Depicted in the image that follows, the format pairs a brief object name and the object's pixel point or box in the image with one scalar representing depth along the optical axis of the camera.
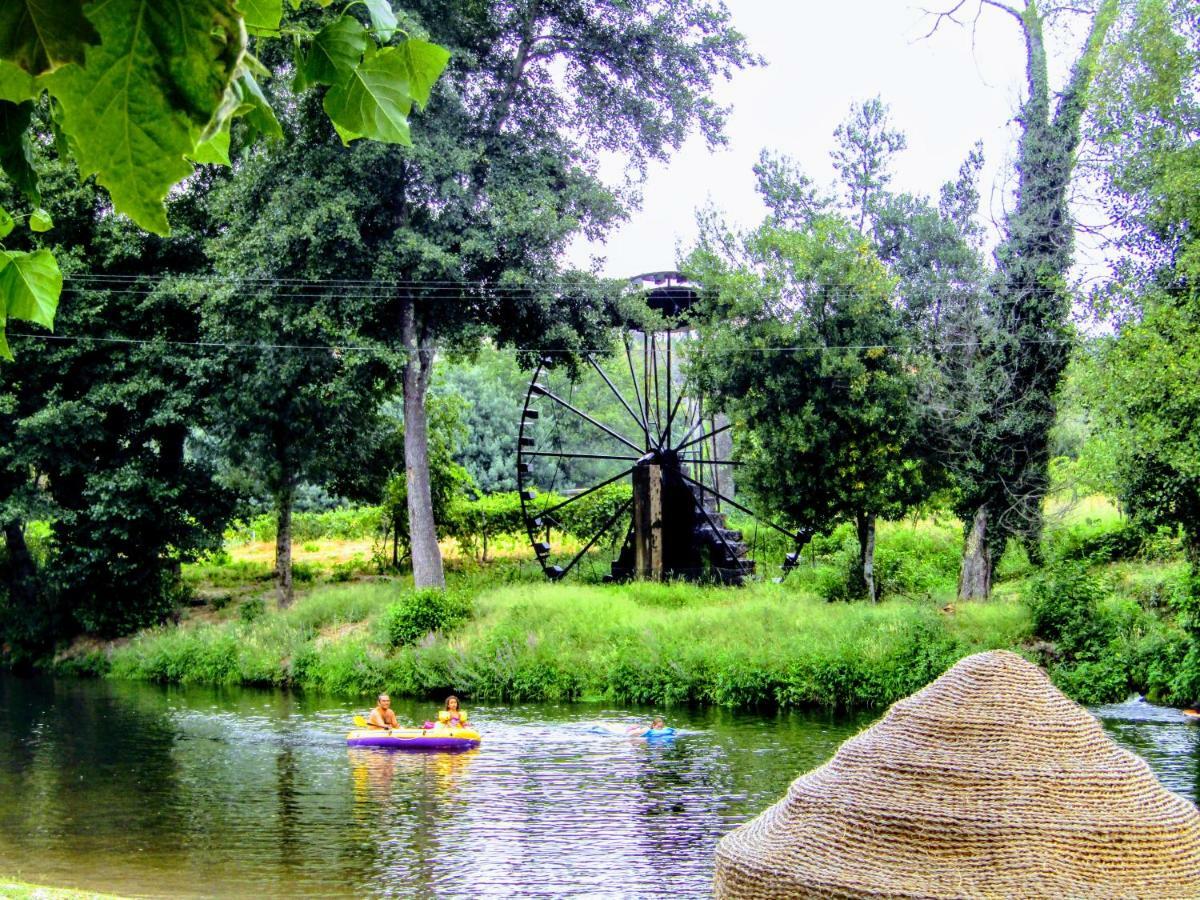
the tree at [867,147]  33.44
